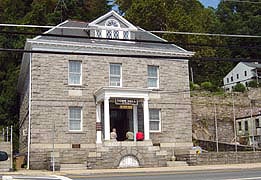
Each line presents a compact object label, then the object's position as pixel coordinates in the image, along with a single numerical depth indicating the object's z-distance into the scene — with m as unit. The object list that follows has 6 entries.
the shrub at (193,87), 48.06
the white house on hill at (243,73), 71.24
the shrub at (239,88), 52.03
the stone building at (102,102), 28.97
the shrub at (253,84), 57.14
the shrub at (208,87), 50.56
